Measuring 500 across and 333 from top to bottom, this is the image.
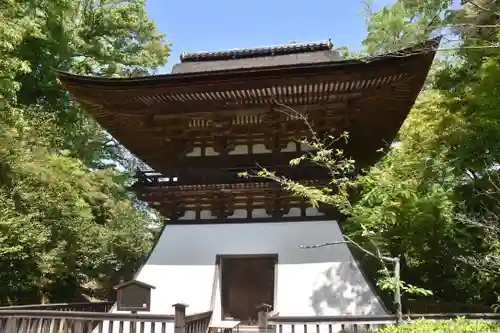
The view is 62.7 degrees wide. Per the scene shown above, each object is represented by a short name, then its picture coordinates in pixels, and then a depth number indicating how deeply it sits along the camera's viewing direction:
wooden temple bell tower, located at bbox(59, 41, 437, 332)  6.83
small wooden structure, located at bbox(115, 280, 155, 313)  7.28
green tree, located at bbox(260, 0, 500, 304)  7.24
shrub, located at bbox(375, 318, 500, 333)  4.10
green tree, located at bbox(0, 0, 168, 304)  11.16
